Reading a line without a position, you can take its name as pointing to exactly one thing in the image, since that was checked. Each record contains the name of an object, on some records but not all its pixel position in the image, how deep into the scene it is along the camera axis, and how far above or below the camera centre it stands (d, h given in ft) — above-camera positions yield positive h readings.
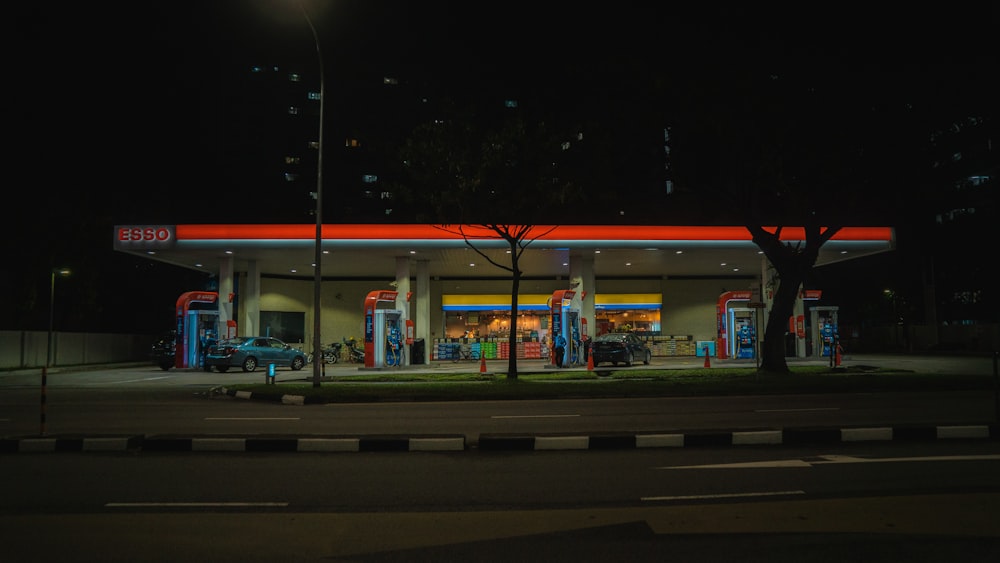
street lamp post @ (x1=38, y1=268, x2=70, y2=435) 108.88 +7.52
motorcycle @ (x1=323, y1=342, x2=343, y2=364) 125.08 -2.46
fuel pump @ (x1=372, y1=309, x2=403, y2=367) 101.60 +0.23
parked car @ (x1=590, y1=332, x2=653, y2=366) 101.76 -1.64
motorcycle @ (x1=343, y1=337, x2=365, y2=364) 124.22 -2.29
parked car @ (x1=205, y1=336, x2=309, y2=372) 96.12 -1.93
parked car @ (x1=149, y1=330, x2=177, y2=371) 102.94 -1.61
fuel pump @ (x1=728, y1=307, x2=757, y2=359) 113.19 +0.59
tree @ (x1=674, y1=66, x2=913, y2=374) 71.20 +19.00
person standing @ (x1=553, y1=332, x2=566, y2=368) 97.14 -1.27
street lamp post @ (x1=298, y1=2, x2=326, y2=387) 64.39 +6.44
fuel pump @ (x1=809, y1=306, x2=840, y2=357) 114.52 +1.66
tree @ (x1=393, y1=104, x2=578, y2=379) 72.43 +17.28
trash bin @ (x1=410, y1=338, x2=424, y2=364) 108.78 -2.05
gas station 99.30 +11.05
